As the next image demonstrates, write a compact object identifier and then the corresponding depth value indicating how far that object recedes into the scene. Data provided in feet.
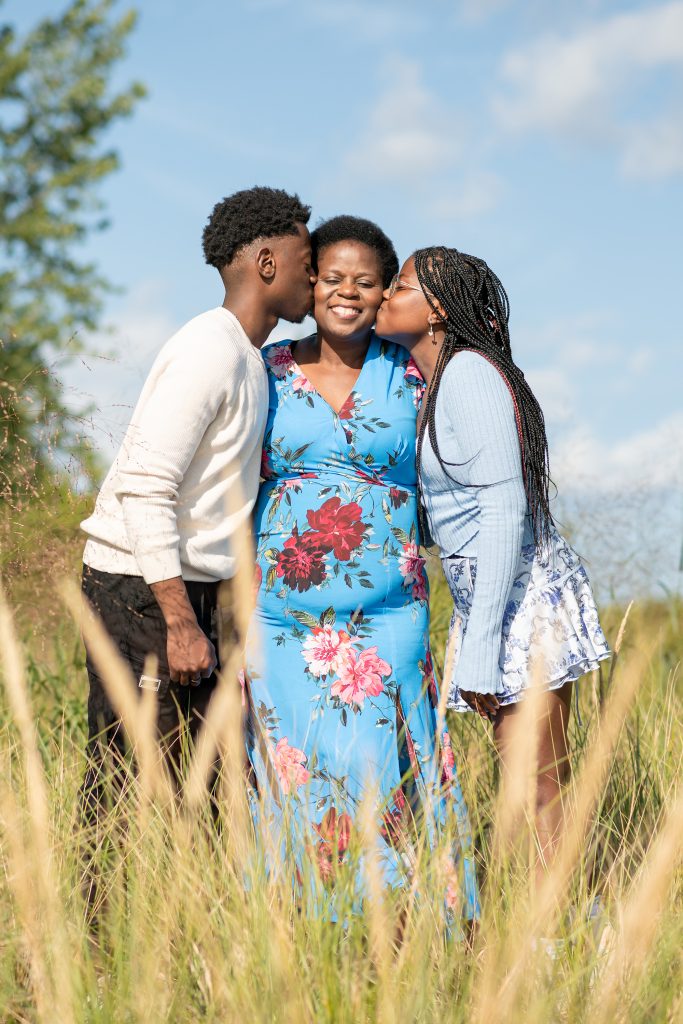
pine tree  43.65
